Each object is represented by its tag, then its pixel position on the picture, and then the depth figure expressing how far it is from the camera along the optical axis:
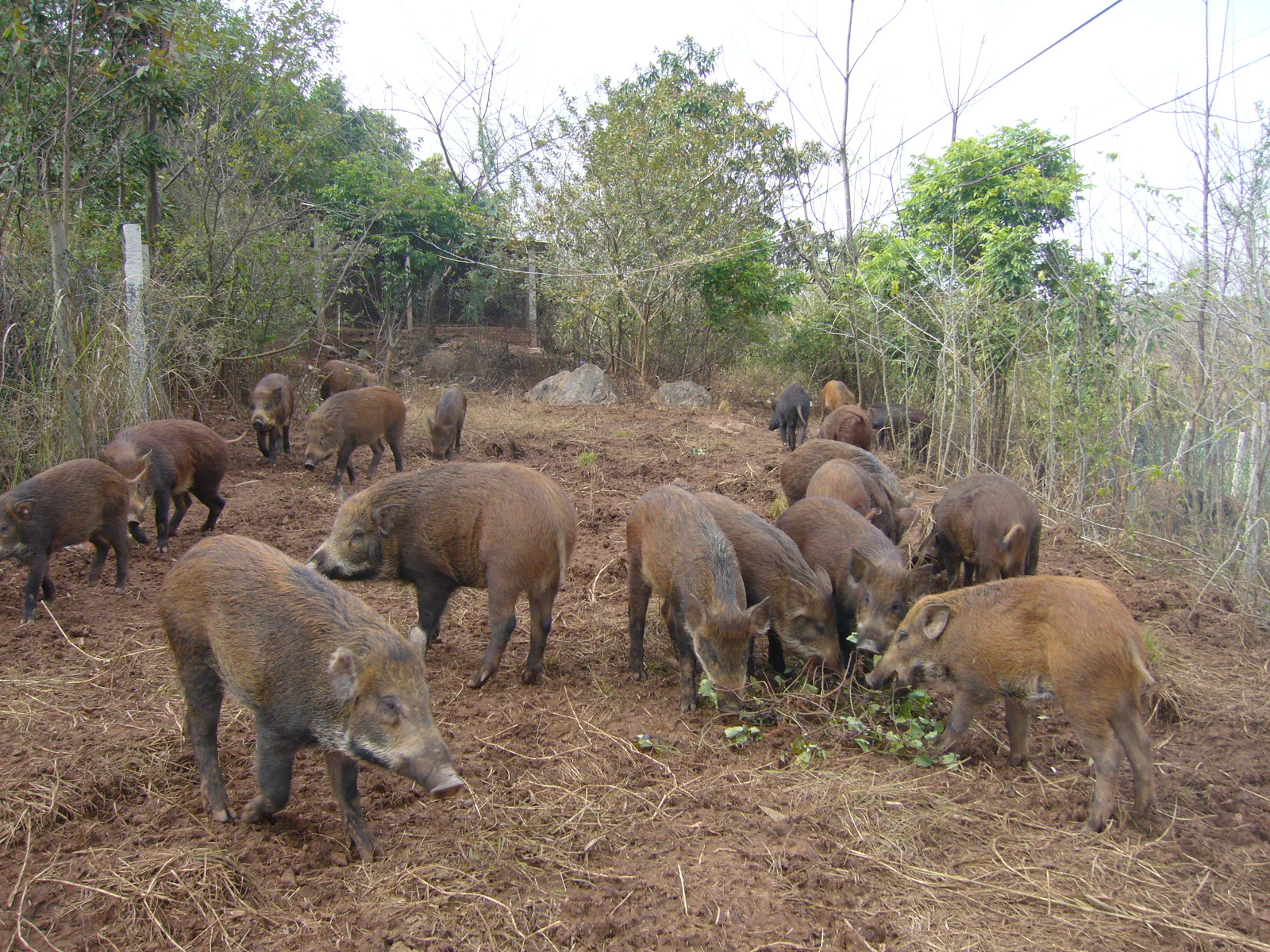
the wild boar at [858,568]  4.91
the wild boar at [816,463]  7.50
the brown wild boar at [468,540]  4.64
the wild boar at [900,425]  11.88
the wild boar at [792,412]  12.77
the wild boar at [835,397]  14.86
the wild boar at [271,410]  9.97
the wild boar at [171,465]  6.72
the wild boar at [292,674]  2.98
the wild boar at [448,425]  11.23
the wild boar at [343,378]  12.78
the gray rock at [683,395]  17.97
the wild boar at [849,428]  10.02
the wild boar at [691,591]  4.26
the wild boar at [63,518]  5.38
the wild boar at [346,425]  9.56
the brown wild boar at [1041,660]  3.55
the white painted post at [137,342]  8.20
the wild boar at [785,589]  4.77
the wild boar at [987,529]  5.70
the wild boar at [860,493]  6.60
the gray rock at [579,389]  17.69
